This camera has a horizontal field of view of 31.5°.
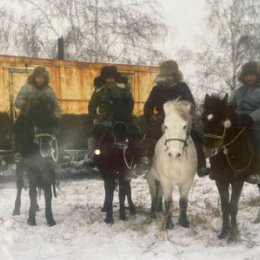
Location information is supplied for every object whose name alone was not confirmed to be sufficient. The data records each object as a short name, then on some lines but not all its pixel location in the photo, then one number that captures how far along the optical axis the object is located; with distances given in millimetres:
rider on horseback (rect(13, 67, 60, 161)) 7480
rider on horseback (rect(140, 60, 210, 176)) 7031
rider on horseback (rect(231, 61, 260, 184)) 6543
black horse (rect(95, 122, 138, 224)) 7250
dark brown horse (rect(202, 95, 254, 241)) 6012
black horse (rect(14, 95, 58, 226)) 7262
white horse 6027
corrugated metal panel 11688
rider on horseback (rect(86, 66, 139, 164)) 7293
